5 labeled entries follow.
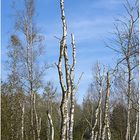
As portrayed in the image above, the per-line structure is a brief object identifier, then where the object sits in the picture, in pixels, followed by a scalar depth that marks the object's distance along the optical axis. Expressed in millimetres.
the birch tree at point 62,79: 12789
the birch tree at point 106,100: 15955
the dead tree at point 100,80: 21250
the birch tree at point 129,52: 17331
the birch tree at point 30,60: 24812
